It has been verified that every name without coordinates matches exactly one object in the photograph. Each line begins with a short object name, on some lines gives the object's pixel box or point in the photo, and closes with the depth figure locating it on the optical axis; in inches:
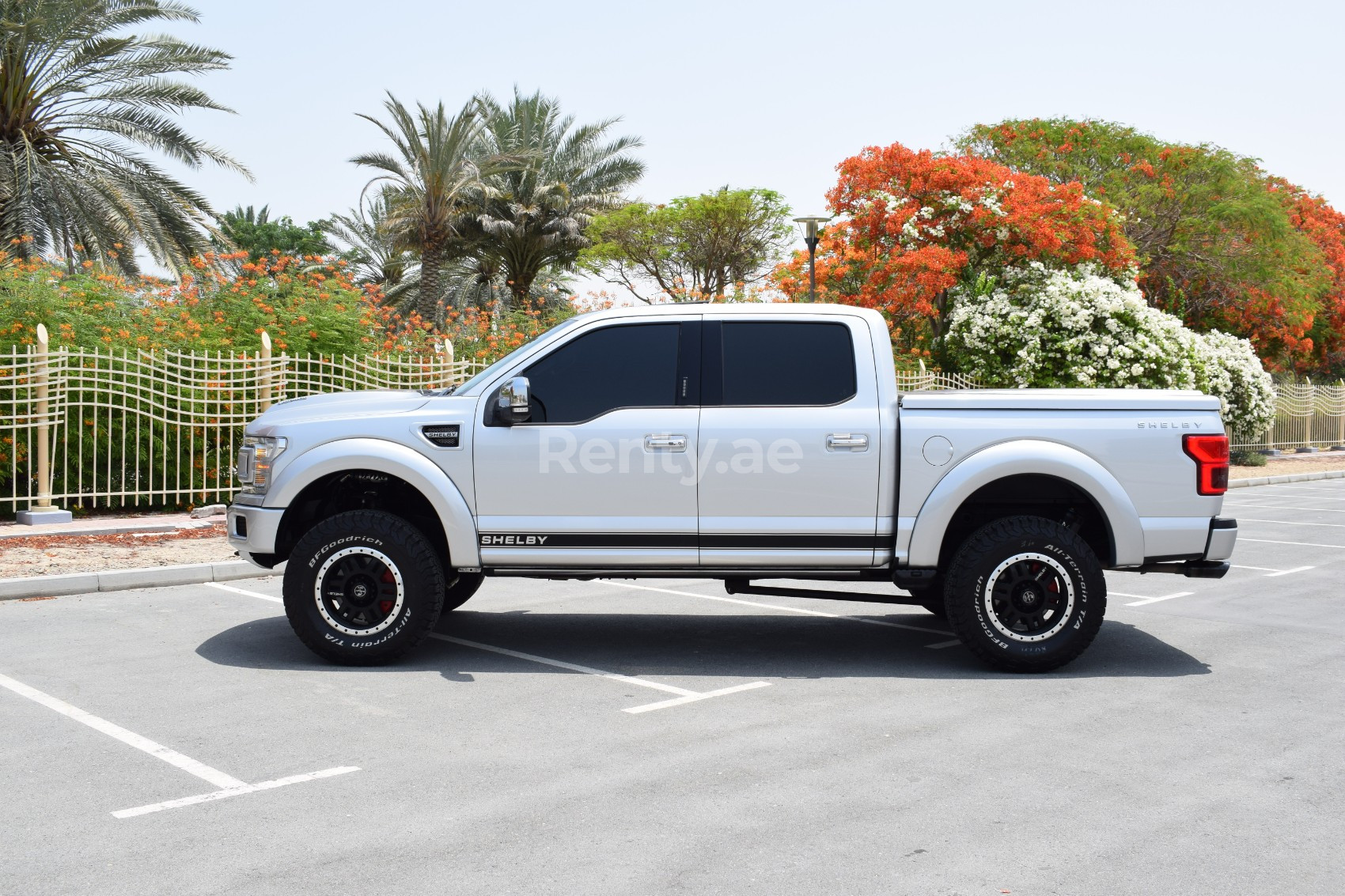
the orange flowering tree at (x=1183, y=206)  1325.0
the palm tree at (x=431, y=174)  1185.4
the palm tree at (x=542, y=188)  1488.7
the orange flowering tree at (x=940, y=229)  1048.8
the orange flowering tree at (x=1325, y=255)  1663.4
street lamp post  927.0
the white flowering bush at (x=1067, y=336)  1007.6
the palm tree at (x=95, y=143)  791.1
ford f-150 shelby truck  280.7
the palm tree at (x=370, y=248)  1699.1
